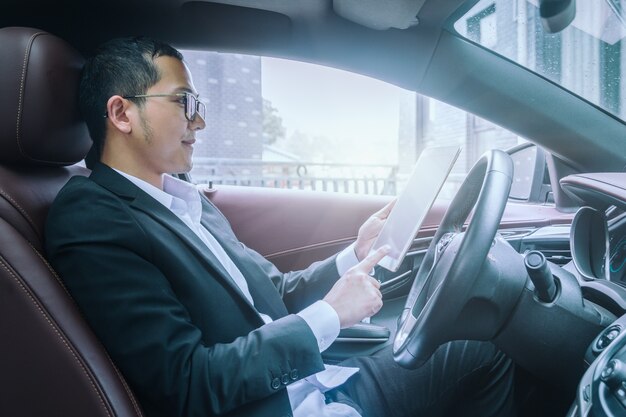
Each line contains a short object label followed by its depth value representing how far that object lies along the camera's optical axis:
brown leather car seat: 0.78
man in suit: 0.83
